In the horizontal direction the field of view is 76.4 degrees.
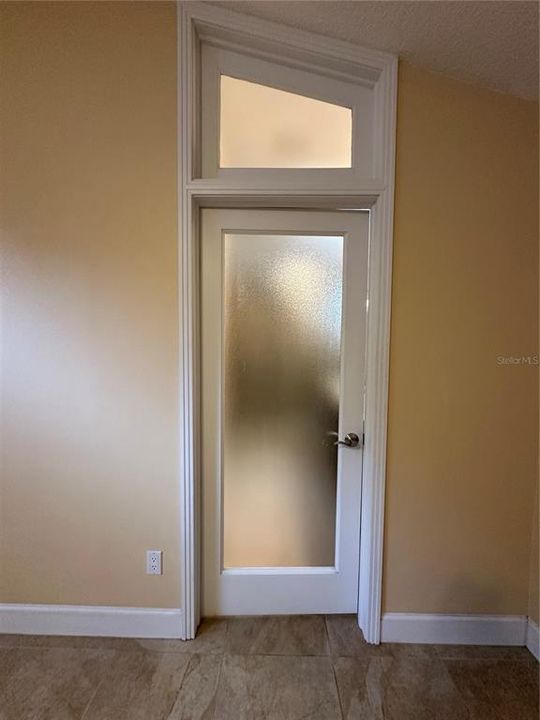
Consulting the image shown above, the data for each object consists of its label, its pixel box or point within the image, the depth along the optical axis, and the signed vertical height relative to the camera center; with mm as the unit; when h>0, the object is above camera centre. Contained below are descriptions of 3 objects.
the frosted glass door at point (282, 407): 1642 -316
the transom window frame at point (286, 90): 1535 +1099
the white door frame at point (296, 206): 1449 +533
